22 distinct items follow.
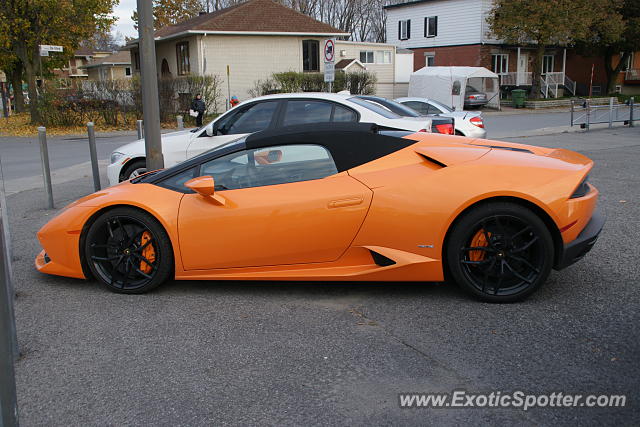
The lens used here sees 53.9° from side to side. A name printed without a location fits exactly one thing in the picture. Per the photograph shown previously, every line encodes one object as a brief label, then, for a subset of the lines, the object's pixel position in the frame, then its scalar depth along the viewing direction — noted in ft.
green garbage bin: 130.52
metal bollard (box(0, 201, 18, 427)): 8.28
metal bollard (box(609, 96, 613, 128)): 72.23
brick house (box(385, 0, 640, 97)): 144.97
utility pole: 24.39
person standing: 83.10
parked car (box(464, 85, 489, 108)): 123.13
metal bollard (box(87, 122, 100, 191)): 30.94
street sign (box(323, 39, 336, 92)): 51.17
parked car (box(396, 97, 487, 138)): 43.09
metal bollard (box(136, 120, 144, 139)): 40.91
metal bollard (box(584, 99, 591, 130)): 70.59
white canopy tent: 115.63
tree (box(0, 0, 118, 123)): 89.71
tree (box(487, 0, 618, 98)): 125.18
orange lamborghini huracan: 14.94
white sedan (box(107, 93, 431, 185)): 28.63
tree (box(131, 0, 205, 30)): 203.72
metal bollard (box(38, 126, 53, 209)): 29.35
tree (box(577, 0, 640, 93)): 134.51
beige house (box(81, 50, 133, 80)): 210.26
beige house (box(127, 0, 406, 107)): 114.01
